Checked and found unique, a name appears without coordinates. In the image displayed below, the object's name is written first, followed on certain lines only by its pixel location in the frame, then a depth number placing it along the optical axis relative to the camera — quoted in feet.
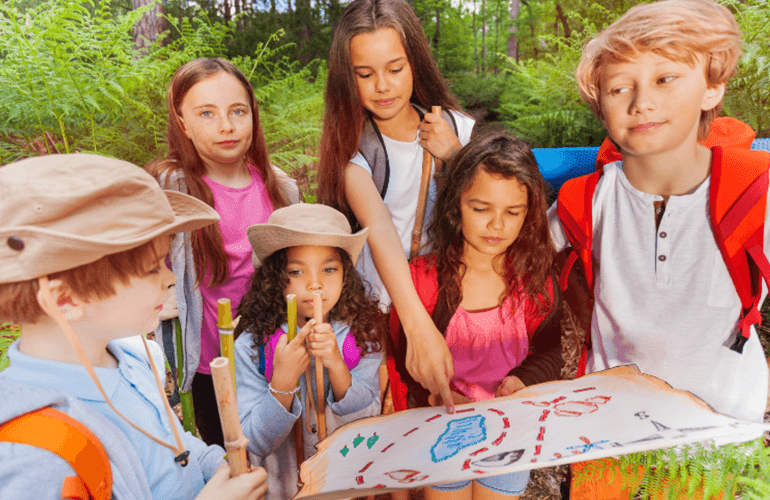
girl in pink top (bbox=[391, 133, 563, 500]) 4.77
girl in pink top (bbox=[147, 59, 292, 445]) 5.51
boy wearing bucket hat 2.18
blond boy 3.60
